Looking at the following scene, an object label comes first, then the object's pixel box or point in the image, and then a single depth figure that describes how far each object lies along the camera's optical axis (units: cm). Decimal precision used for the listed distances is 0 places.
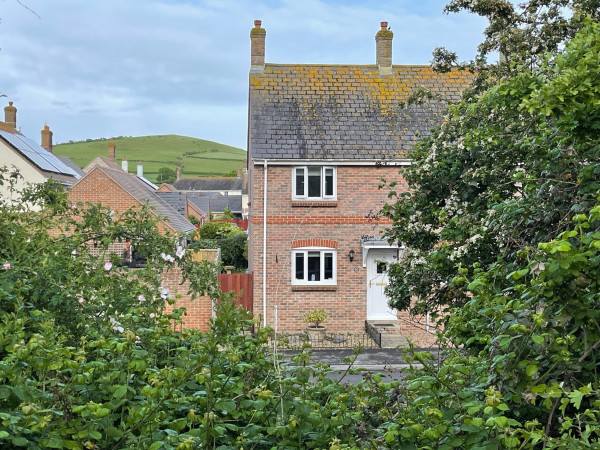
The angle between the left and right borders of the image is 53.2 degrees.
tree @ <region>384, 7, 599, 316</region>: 437
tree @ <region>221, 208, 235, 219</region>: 7131
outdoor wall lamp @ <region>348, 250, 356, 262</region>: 2134
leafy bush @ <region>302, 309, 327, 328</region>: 2036
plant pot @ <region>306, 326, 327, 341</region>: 2000
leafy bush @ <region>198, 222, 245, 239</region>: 4408
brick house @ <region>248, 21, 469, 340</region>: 2122
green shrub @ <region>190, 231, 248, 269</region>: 3866
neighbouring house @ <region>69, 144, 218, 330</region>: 1820
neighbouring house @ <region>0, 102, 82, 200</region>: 3422
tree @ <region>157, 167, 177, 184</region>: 14592
